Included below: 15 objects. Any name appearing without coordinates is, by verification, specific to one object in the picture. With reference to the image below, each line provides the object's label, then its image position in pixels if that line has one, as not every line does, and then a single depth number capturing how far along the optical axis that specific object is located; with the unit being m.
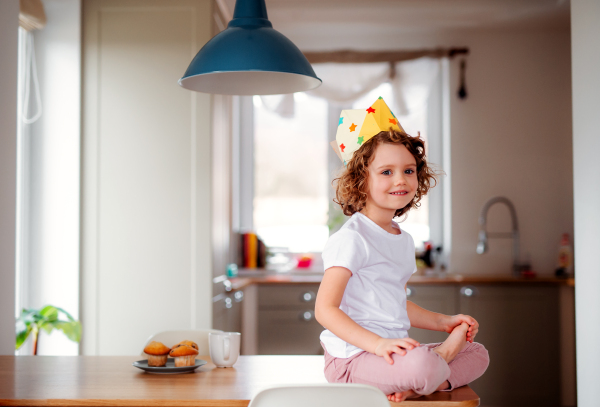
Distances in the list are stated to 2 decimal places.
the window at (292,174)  4.40
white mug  1.59
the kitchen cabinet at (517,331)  3.57
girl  1.18
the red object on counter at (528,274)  3.67
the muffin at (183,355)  1.57
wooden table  1.26
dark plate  1.51
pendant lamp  1.60
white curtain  4.06
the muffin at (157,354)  1.57
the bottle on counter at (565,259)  3.78
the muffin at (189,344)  1.62
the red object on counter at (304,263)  4.25
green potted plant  2.44
